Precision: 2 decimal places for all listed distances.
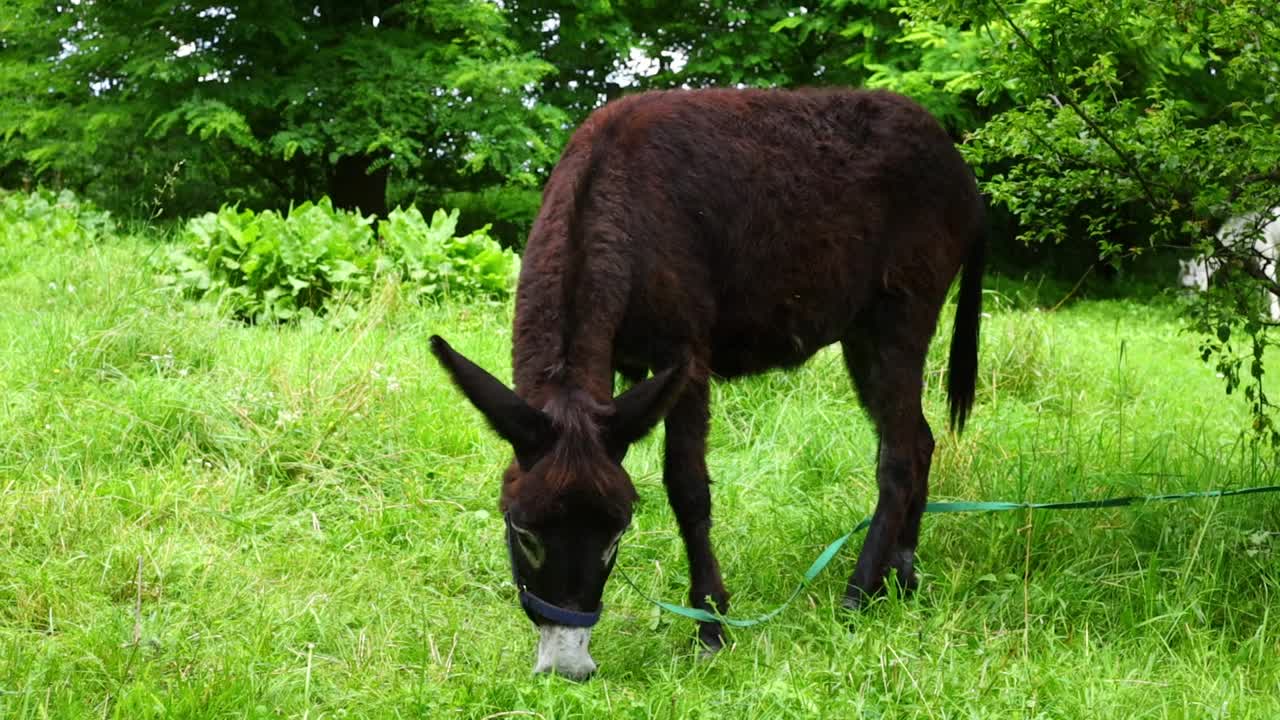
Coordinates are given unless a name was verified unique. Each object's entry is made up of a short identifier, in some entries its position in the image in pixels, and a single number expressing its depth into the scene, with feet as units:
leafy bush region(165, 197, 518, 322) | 23.73
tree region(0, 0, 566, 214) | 33.35
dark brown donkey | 9.98
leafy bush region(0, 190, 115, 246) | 29.78
